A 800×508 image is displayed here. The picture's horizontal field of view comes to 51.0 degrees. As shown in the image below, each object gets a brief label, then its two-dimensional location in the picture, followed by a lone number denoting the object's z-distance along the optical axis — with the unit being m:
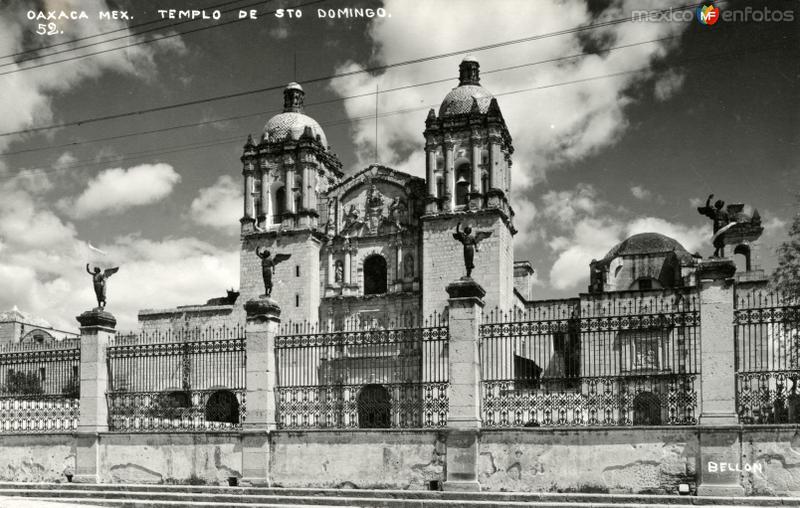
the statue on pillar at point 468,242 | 14.91
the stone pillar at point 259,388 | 15.46
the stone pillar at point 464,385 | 14.18
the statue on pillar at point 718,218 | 13.79
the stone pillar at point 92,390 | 16.61
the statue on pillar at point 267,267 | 16.41
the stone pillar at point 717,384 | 12.85
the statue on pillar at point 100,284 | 17.59
